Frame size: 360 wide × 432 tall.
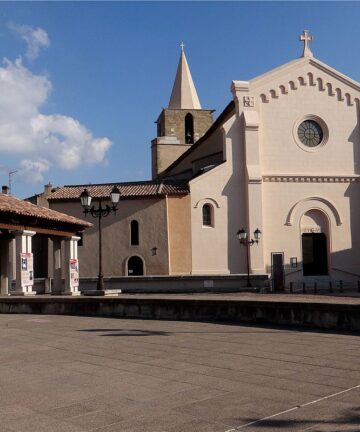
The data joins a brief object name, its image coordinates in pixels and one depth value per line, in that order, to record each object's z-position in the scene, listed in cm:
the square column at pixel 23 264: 2048
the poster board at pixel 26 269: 2048
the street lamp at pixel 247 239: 3177
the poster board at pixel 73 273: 2395
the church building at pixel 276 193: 3453
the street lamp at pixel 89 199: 2008
